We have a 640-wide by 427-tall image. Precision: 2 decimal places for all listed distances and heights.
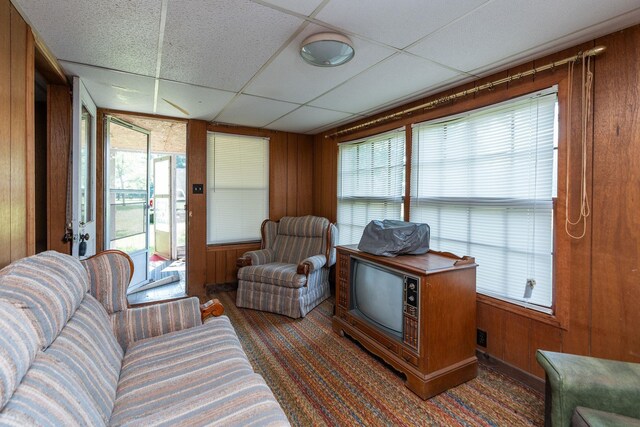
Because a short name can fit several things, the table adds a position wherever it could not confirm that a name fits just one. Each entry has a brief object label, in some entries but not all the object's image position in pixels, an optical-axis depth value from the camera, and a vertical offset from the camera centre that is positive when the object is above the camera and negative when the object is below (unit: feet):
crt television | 6.79 -2.13
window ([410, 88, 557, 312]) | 6.72 +0.55
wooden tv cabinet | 6.44 -2.65
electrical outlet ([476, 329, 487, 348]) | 7.79 -3.30
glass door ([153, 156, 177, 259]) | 20.17 +0.31
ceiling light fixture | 5.81 +3.27
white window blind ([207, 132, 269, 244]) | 13.42 +1.06
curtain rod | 5.88 +3.16
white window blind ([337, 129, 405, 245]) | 10.57 +1.11
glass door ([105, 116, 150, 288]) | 12.23 +0.64
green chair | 4.12 -2.58
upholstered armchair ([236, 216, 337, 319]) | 10.64 -2.21
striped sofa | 2.91 -2.09
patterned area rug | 5.86 -4.00
